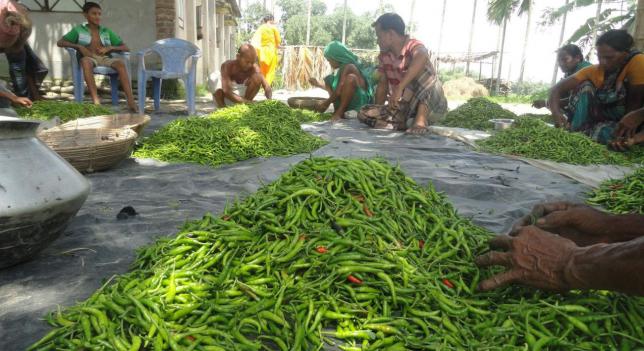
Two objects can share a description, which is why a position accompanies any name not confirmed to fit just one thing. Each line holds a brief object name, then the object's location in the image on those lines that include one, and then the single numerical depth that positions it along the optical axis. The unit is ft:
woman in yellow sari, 42.39
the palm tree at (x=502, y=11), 81.76
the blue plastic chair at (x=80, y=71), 26.94
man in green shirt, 26.55
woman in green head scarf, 29.78
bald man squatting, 29.09
